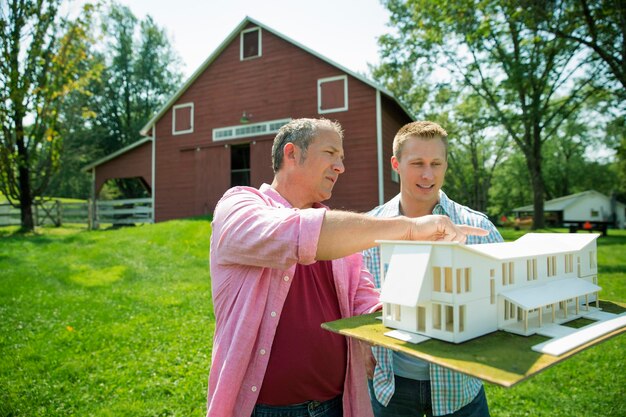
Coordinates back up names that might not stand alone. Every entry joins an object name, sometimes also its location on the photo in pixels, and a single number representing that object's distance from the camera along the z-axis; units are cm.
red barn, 1573
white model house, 131
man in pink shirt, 144
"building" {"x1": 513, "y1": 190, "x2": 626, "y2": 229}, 5003
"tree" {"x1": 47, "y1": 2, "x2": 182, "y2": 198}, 4069
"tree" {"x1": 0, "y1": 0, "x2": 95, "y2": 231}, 1581
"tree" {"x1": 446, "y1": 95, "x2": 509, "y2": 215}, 4497
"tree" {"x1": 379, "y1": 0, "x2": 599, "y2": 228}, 1342
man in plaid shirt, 212
